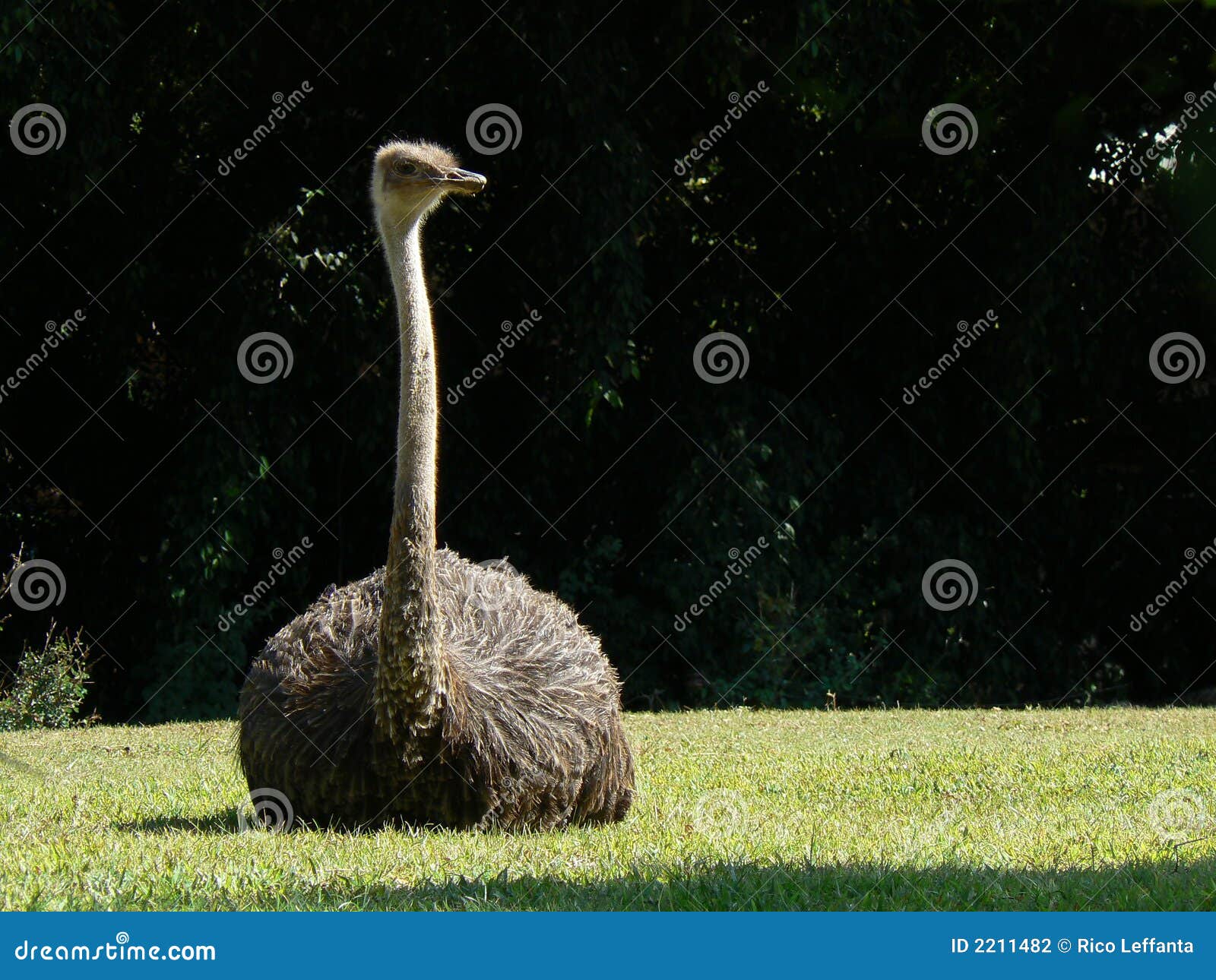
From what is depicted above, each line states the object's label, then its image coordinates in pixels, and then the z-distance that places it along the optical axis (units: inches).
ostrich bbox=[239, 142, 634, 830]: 393.4
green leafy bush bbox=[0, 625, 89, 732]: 855.7
